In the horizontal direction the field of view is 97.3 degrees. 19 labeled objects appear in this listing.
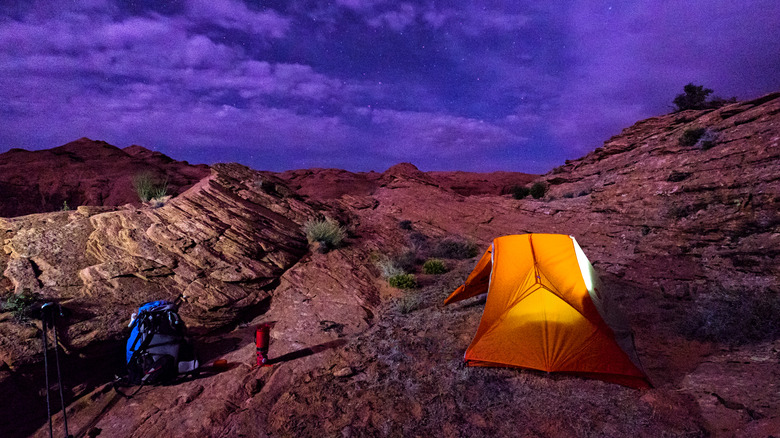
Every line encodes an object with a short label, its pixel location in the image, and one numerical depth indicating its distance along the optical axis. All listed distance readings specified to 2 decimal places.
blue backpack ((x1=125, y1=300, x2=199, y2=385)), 5.34
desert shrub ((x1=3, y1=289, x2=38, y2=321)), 5.66
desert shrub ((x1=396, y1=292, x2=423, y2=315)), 8.09
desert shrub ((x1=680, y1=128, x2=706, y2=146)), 12.34
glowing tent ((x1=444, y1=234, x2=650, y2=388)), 5.06
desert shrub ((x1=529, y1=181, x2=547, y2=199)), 18.69
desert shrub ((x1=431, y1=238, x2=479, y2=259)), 12.20
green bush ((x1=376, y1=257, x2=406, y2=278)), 9.96
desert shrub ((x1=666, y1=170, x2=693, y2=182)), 11.15
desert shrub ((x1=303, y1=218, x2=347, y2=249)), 10.93
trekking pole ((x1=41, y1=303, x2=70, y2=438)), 4.35
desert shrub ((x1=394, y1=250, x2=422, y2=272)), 10.72
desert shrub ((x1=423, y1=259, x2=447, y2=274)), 10.59
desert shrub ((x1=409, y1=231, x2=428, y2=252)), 12.50
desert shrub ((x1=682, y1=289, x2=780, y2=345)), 5.67
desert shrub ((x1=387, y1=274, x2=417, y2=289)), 9.51
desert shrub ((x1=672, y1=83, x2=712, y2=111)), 18.14
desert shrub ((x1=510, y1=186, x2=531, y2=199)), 19.50
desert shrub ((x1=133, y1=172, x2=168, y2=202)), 12.22
